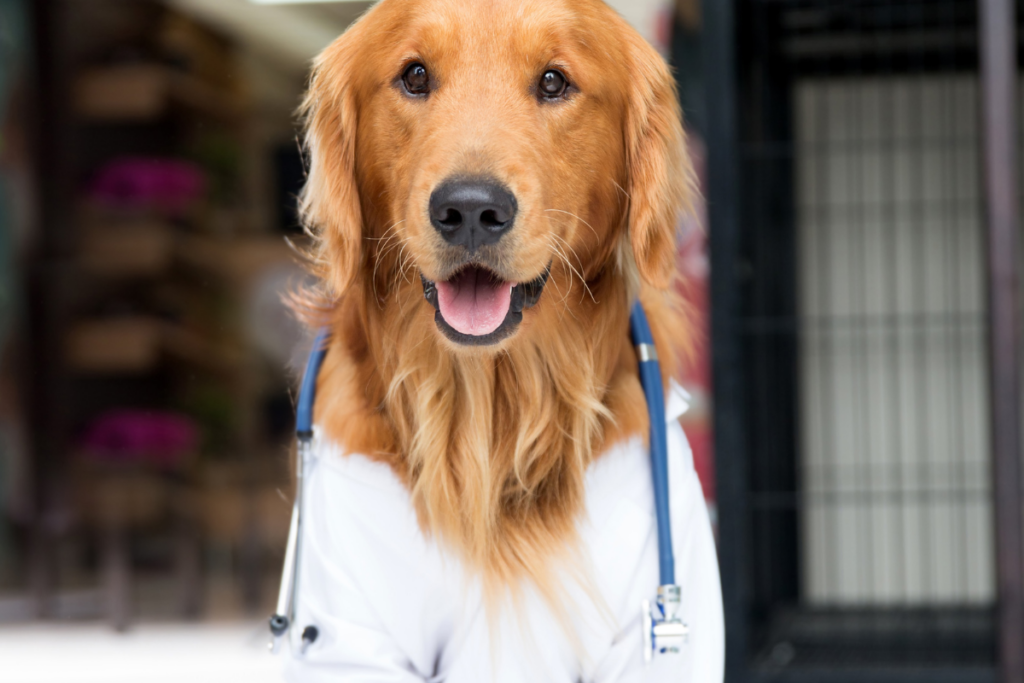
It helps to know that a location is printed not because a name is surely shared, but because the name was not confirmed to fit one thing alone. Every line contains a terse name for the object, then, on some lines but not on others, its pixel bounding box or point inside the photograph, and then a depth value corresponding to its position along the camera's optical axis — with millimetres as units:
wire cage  3449
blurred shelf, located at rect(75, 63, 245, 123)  3568
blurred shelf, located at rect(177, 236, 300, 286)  3689
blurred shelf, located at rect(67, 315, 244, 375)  3625
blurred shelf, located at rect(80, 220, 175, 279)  3617
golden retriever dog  1349
